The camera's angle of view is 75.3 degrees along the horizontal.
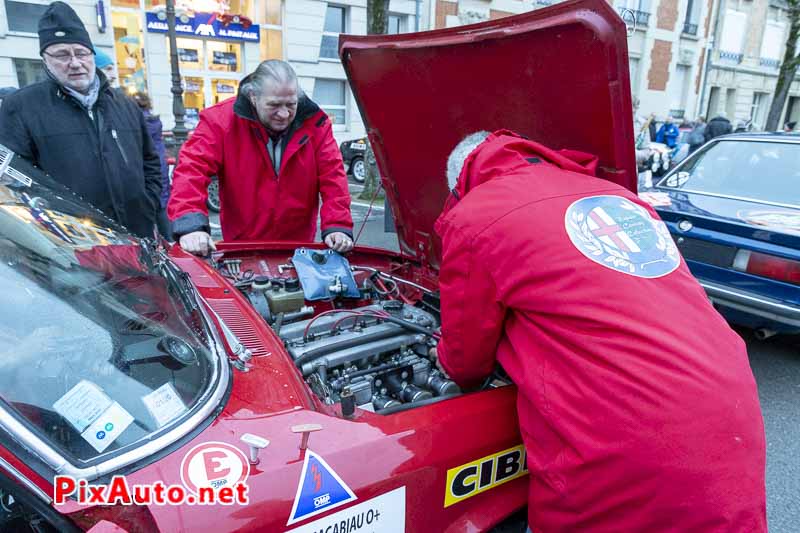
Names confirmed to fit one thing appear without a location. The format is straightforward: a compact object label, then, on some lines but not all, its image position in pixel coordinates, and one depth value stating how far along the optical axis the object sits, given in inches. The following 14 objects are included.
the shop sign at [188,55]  544.2
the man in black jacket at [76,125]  104.3
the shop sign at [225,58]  565.9
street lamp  369.7
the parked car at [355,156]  443.5
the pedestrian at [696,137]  496.7
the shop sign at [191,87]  550.6
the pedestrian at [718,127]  466.0
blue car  129.0
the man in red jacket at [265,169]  103.3
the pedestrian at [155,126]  188.2
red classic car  40.8
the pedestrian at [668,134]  565.3
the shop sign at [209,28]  502.6
